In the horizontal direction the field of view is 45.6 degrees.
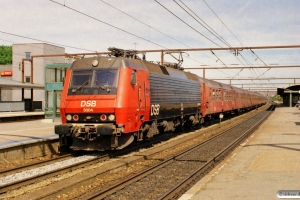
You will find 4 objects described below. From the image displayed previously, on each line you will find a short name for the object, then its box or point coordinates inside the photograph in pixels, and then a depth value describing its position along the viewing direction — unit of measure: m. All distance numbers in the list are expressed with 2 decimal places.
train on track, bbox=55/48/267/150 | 12.74
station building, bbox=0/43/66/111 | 48.31
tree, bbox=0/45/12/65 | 78.29
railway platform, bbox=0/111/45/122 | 27.08
